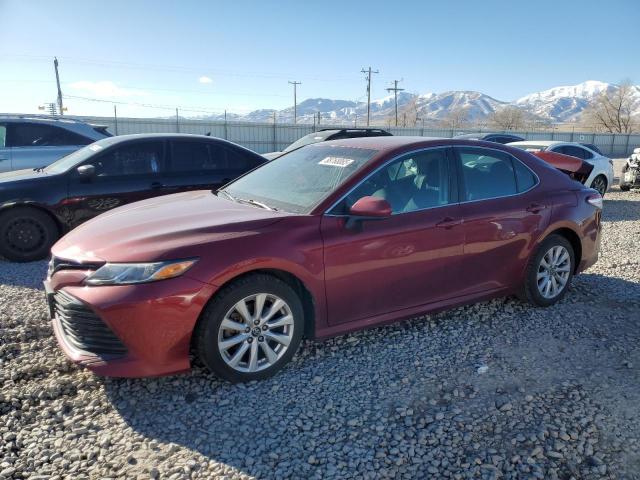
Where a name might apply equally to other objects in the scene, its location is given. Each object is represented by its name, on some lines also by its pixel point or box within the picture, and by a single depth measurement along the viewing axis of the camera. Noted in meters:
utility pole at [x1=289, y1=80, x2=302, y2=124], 68.51
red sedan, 2.88
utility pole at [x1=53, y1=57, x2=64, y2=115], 45.56
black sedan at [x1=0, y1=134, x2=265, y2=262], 5.84
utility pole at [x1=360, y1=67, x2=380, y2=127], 73.12
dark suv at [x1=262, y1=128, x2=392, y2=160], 11.15
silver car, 8.49
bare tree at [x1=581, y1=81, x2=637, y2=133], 68.94
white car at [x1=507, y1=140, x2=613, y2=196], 11.90
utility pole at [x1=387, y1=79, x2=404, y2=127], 76.10
